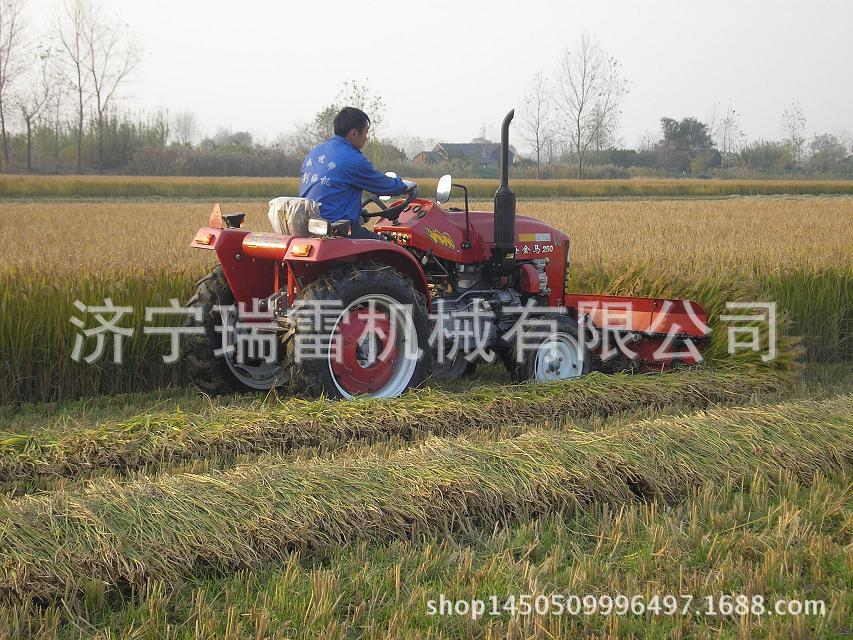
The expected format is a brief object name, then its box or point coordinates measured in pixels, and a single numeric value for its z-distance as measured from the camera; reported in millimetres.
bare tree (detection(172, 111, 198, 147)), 92906
